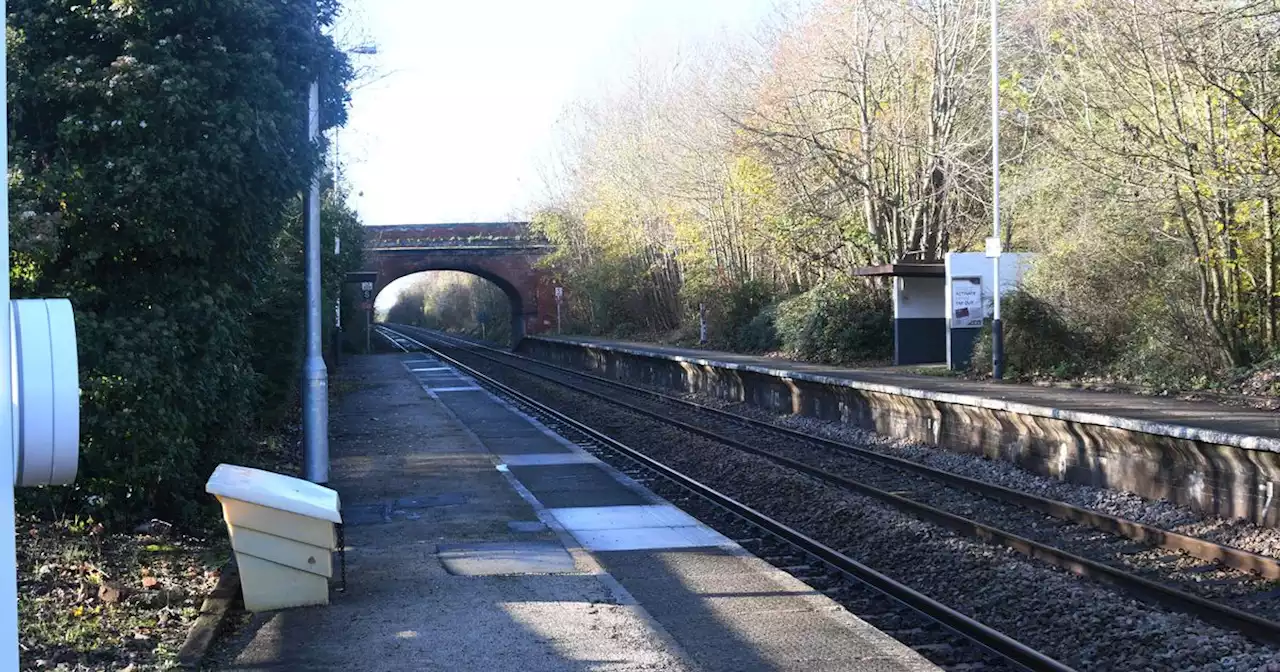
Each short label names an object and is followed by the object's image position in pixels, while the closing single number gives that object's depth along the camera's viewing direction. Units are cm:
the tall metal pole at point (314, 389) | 1209
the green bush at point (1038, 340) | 2167
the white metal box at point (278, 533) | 721
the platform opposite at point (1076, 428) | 1148
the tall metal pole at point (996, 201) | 2167
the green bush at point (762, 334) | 3516
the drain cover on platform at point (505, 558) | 902
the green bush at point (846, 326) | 2958
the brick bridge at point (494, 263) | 7069
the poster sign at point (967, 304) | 2441
